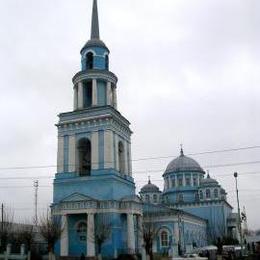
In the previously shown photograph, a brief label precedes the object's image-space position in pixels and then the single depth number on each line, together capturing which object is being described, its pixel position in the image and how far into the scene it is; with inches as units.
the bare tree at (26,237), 1637.6
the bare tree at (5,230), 1692.9
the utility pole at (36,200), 2830.5
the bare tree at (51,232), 1533.0
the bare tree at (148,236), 1534.2
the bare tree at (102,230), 1550.2
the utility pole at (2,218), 1765.7
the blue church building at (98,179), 1664.6
